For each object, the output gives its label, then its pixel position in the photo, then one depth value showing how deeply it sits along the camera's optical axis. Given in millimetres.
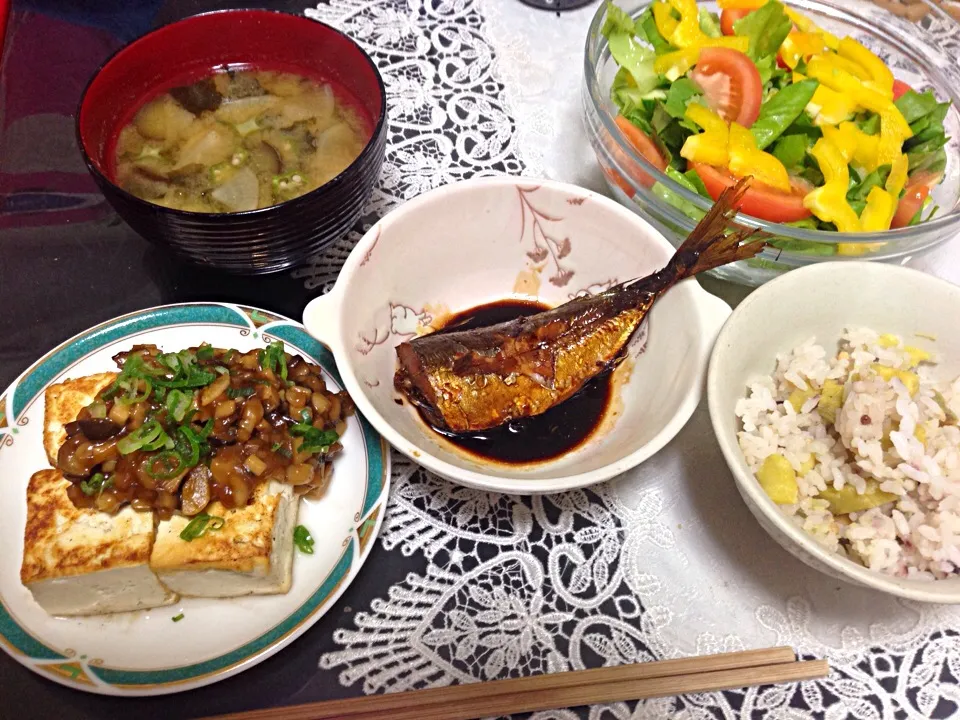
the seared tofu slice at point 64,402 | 279
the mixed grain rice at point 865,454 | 248
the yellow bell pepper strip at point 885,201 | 317
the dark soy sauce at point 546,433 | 294
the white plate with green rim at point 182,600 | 246
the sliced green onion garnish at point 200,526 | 255
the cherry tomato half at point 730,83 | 342
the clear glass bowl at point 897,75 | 303
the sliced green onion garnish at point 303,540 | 276
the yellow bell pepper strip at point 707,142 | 321
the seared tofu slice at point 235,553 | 250
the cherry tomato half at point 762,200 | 315
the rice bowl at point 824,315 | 267
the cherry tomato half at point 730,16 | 382
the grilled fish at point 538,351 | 292
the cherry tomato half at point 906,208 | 332
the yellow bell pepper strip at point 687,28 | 362
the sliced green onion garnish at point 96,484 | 259
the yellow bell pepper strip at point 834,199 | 311
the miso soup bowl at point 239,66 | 279
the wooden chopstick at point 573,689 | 249
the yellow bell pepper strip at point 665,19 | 369
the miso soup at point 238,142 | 318
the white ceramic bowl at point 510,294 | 266
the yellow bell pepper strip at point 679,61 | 356
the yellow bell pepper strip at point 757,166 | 321
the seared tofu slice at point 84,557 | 250
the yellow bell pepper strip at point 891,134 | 334
